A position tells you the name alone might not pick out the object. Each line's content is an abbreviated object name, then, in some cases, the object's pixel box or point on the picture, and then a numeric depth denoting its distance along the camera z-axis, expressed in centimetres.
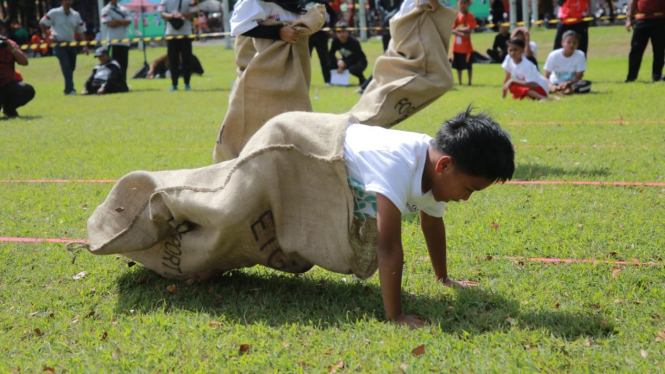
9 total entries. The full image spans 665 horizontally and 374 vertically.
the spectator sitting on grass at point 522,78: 1145
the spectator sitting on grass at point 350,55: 1589
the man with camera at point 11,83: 1138
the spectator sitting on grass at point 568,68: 1218
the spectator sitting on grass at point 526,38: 1287
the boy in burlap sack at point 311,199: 303
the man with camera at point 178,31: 1587
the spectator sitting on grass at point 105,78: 1610
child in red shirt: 1475
